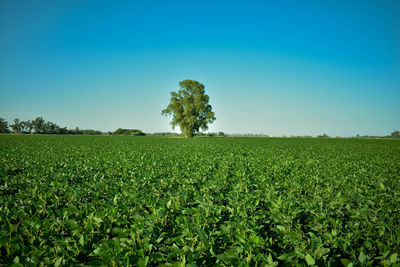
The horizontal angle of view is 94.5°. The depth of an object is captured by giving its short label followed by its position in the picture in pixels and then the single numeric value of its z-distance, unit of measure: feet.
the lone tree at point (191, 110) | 185.78
